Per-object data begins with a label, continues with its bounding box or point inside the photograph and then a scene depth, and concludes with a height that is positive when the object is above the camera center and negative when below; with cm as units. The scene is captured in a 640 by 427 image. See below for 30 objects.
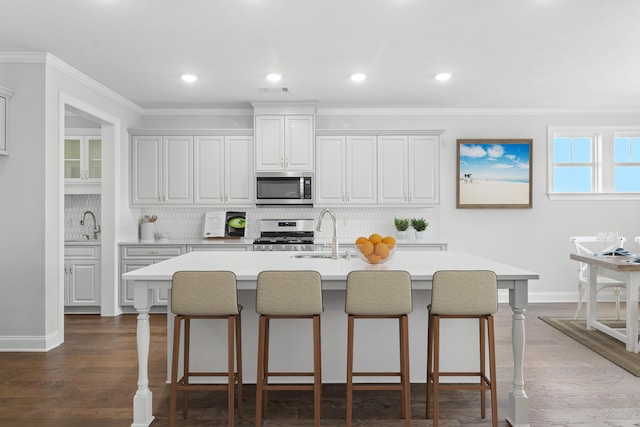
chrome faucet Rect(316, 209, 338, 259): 353 -27
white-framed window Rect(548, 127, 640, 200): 641 +68
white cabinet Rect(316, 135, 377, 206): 604 +54
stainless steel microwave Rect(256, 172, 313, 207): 598 +31
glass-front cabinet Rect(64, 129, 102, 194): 600 +66
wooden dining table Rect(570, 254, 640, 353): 421 -70
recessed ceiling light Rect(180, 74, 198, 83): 480 +139
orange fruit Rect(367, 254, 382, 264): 322 -31
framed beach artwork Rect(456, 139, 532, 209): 634 +53
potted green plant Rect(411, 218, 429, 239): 611 -17
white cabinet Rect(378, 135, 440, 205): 602 +56
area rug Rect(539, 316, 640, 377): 390 -122
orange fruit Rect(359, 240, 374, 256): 320 -23
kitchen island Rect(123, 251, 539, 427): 279 -64
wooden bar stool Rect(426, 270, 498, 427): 265 -48
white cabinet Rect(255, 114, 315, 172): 594 +89
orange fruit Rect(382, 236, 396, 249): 326 -20
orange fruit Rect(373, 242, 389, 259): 321 -26
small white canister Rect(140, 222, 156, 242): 618 -26
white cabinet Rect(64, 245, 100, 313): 566 -74
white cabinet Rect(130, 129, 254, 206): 605 +57
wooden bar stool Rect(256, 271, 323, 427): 265 -48
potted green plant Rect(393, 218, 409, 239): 615 -19
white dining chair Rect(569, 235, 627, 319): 480 -69
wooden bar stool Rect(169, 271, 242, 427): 267 -48
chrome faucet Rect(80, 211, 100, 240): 614 -15
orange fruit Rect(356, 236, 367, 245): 322 -20
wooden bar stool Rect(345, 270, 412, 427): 263 -47
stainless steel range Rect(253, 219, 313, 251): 602 -23
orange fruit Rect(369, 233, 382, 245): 324 -18
